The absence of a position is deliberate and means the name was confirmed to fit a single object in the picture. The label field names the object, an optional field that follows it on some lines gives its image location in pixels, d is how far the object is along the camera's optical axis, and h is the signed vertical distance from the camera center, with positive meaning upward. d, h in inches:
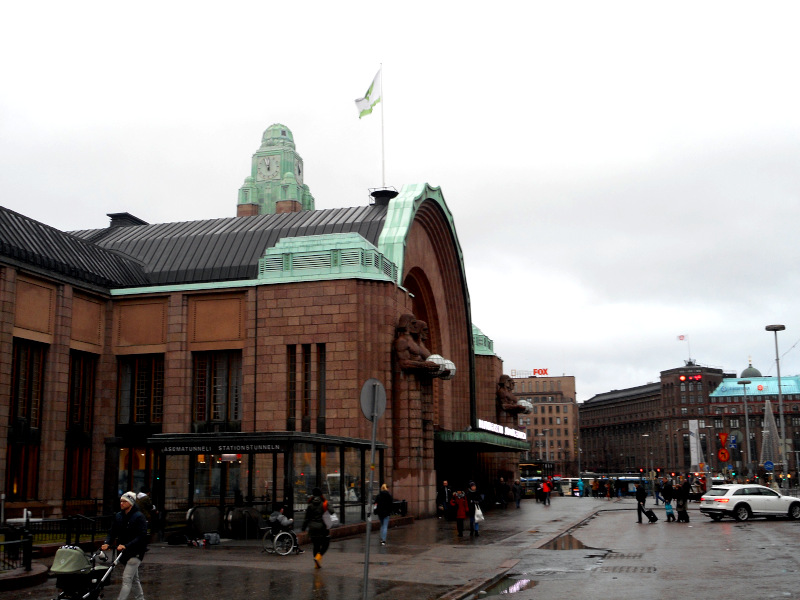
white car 1341.0 -77.7
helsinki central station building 1417.3 +180.2
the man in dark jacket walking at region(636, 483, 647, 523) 1355.8 -66.9
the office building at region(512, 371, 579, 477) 6919.3 +204.6
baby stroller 473.1 -60.9
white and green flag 1980.8 +799.5
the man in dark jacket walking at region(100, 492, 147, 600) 501.0 -45.5
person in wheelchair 864.3 -64.4
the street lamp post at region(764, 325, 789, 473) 1941.4 +270.3
